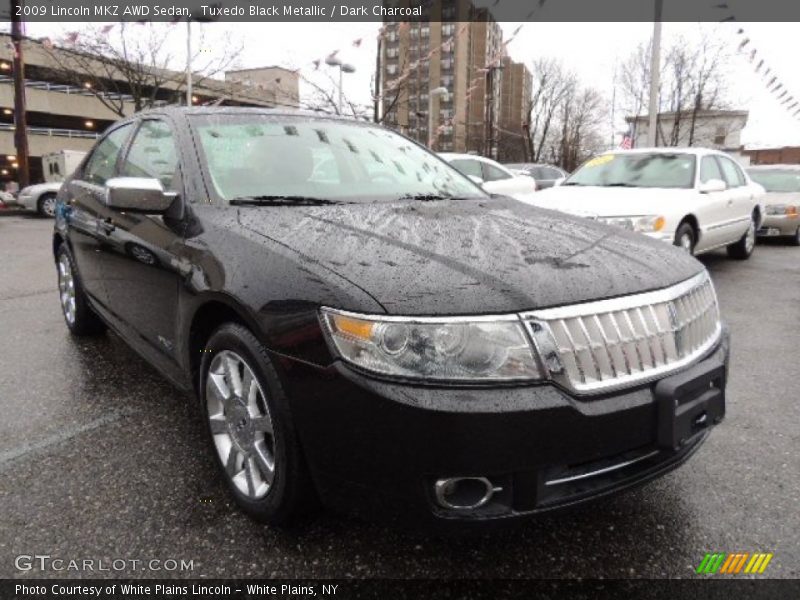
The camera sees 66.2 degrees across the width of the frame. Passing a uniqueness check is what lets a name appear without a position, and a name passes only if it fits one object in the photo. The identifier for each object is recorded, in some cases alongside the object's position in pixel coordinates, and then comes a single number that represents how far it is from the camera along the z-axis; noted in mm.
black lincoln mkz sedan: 1639
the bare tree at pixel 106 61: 24531
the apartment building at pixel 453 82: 54250
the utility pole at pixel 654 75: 14247
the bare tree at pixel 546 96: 43844
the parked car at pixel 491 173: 10250
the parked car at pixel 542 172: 17653
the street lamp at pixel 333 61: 12118
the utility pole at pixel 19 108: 17078
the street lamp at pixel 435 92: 20866
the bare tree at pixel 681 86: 25673
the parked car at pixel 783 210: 10703
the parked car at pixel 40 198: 16547
